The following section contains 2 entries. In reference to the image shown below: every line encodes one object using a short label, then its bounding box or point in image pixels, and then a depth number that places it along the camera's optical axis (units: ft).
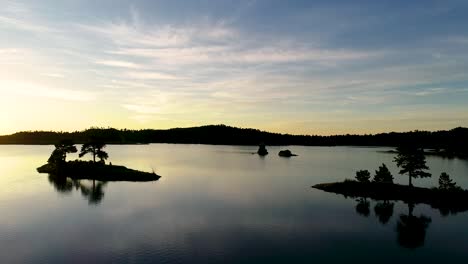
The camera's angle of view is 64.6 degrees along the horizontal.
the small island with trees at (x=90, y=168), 401.90
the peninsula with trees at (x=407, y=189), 272.72
